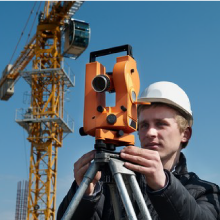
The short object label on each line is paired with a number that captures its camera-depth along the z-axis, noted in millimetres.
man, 2084
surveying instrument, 2139
